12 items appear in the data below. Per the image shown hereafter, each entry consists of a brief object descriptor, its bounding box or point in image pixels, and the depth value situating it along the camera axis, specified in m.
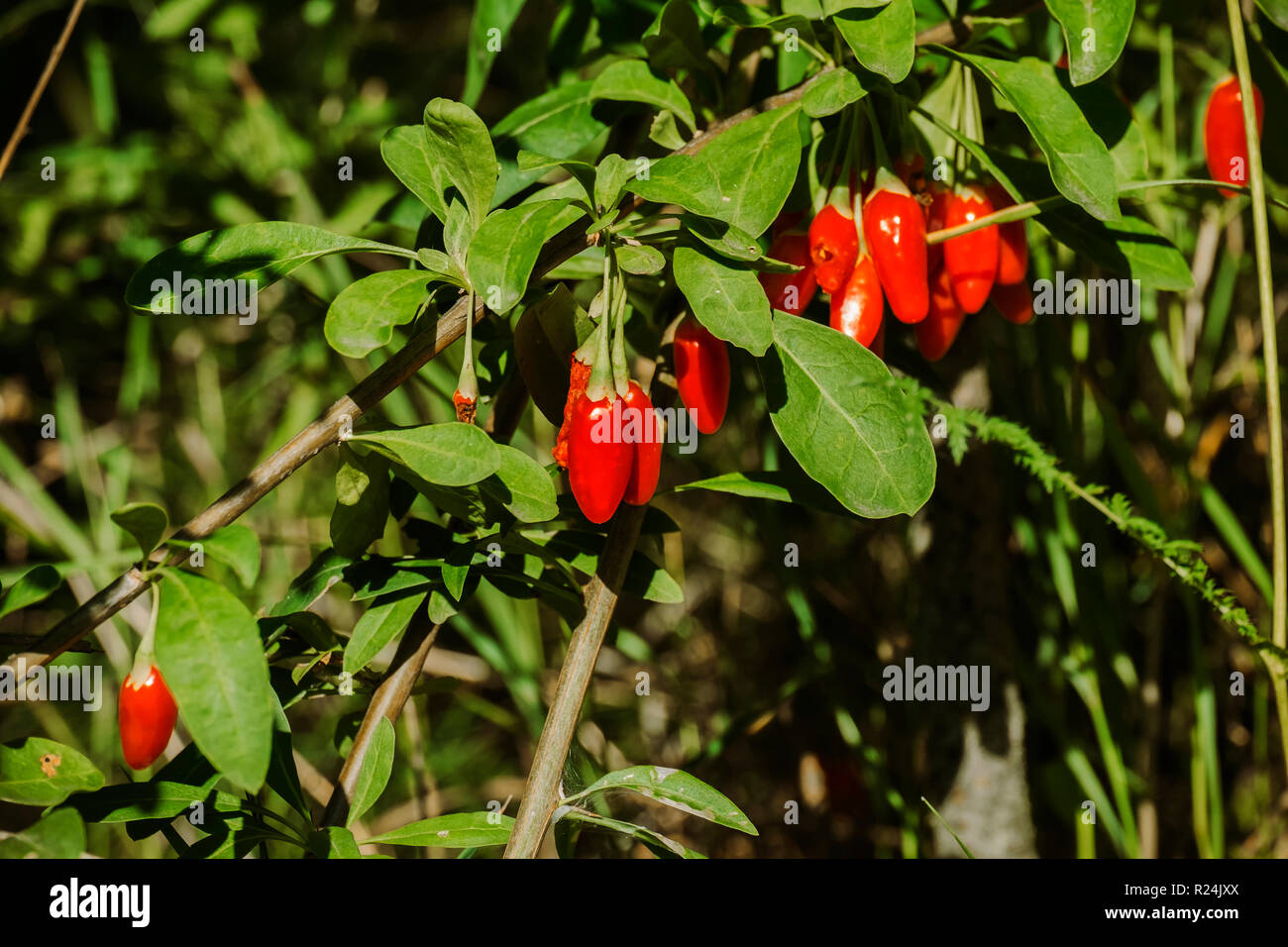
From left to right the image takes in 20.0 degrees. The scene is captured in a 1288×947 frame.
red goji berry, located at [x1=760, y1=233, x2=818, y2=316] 0.54
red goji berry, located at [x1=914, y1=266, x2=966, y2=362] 0.55
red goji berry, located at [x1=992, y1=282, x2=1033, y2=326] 0.56
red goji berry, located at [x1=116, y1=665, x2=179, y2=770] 0.52
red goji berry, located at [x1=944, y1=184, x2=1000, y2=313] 0.55
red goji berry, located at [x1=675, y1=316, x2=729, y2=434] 0.53
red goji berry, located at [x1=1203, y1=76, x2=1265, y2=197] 0.56
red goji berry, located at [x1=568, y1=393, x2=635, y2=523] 0.51
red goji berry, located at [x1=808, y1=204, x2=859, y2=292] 0.53
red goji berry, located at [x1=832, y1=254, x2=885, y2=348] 0.53
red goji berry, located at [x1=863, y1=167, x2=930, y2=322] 0.53
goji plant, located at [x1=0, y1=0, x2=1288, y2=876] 0.52
